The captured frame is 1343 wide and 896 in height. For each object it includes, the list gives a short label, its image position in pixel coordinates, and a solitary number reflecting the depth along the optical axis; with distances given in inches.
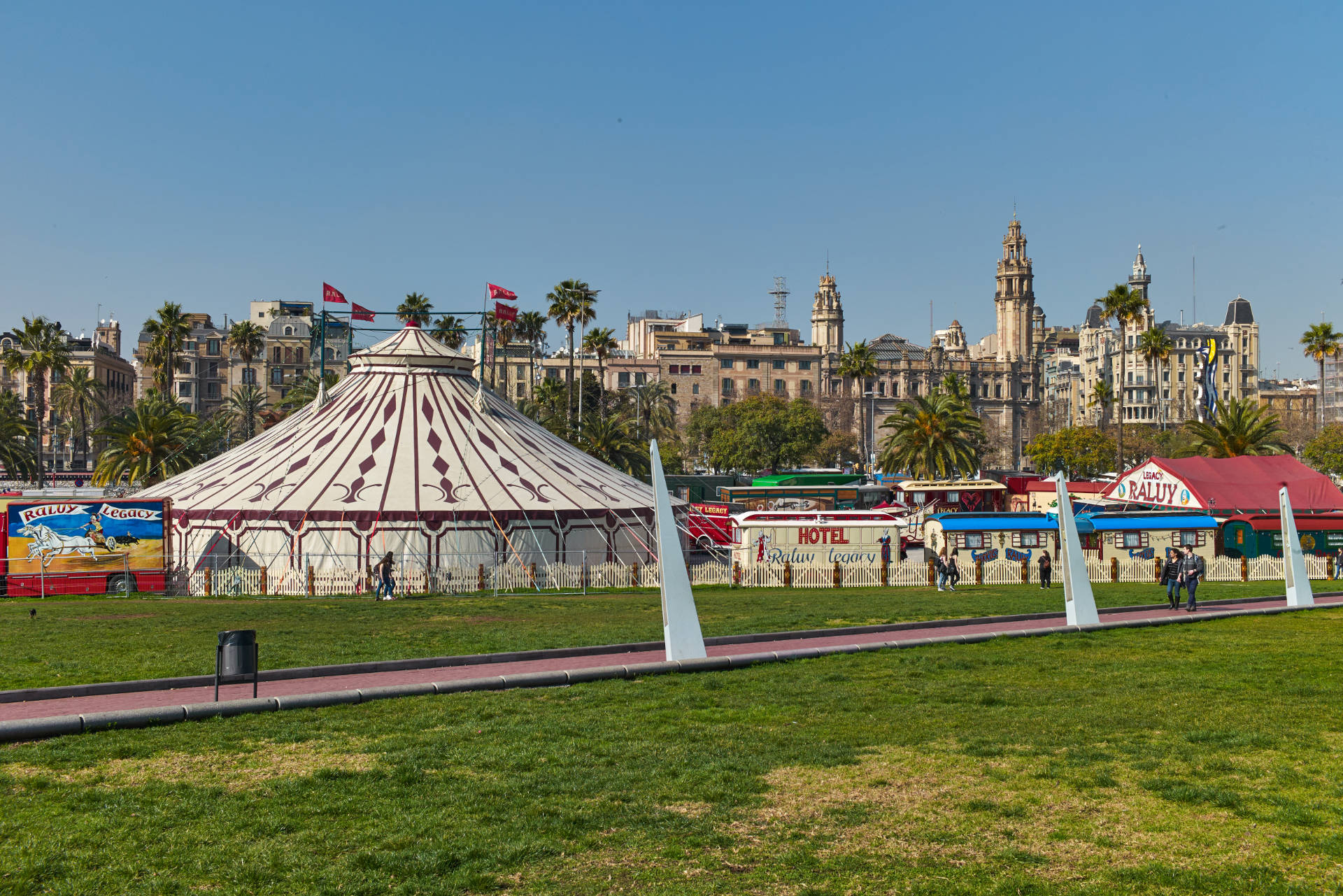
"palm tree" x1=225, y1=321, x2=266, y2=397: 3339.1
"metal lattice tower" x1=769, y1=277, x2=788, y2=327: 7475.4
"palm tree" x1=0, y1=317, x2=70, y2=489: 2856.8
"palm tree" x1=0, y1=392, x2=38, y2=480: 3174.2
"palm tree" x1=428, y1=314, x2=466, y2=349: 3272.6
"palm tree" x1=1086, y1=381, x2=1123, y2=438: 4434.1
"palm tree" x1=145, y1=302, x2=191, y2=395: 2797.7
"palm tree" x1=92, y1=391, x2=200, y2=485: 2180.1
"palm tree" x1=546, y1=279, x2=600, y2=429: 2982.3
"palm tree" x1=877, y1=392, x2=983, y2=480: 2576.3
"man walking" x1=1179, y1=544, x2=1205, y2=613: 1026.1
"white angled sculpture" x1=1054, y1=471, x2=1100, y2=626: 917.8
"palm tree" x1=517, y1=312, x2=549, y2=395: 3425.2
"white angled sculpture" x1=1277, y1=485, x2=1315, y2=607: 1087.0
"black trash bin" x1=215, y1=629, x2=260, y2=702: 583.8
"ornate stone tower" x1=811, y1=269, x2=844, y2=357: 7396.7
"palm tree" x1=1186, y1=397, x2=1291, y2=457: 2363.1
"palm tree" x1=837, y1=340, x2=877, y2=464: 3533.5
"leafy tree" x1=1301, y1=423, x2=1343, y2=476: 3774.6
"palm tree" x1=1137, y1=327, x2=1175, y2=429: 3272.6
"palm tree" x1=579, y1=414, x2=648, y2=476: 2753.4
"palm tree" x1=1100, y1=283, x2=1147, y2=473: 2957.7
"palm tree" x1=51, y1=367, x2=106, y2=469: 3678.6
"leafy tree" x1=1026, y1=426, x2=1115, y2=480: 4271.7
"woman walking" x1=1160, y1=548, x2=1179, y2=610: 1053.8
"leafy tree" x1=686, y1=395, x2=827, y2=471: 4247.0
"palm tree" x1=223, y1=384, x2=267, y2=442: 3442.4
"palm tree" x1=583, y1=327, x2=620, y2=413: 3376.0
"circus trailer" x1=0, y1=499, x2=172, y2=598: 1259.2
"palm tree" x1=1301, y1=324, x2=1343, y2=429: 2952.8
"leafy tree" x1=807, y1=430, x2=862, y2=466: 4534.9
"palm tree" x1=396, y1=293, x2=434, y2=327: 3016.7
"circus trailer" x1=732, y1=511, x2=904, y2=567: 1581.0
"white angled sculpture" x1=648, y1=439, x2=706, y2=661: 699.4
